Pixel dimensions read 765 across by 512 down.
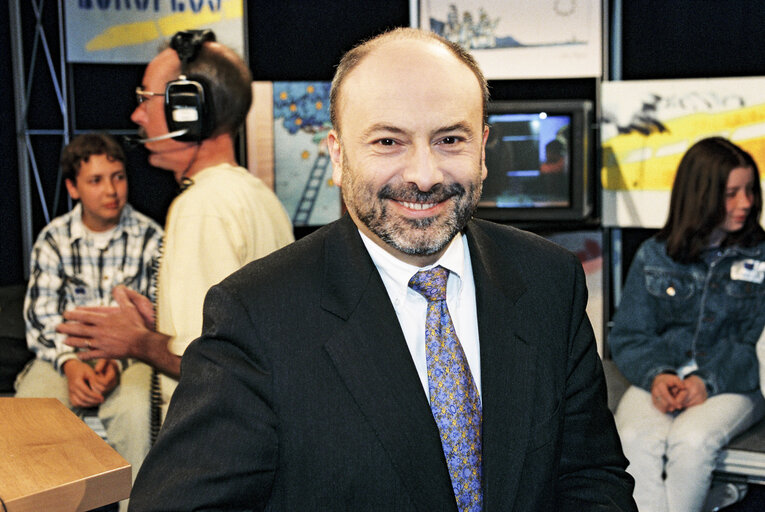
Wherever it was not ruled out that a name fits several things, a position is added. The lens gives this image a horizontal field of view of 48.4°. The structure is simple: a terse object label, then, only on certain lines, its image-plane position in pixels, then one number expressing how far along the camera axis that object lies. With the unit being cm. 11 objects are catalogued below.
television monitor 363
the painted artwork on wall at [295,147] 386
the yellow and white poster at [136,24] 385
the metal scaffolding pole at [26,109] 396
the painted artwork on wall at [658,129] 356
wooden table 133
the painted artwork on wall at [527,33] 378
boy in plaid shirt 325
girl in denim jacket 287
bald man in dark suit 116
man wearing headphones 194
